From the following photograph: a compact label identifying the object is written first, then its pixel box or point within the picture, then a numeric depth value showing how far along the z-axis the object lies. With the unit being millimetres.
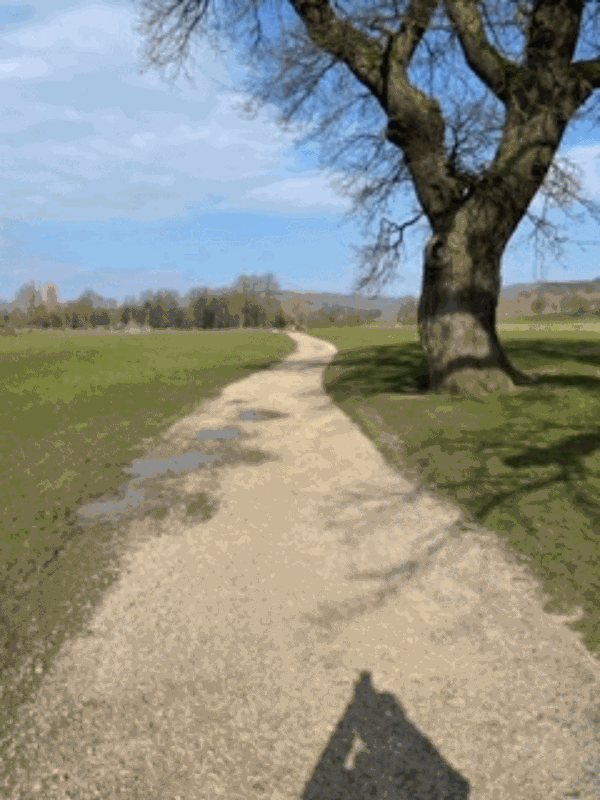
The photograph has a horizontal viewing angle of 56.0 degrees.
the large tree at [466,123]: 12492
